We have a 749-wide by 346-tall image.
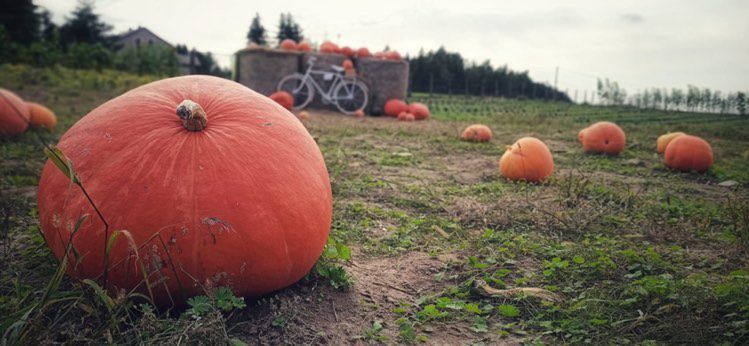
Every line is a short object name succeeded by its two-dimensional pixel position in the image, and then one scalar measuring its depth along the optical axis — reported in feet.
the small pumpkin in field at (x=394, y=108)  46.01
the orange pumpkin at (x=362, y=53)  47.88
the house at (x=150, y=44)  66.50
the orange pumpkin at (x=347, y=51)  47.83
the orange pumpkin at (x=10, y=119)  19.92
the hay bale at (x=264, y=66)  44.73
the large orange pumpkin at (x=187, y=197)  6.03
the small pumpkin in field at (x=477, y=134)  26.94
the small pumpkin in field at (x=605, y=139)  23.31
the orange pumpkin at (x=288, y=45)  47.20
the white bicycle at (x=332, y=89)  44.75
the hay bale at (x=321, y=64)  46.55
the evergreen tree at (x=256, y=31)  207.82
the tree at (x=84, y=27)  125.59
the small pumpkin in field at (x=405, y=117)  41.98
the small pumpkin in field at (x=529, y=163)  16.37
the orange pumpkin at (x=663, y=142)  24.18
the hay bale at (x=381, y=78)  47.50
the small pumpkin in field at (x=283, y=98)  42.01
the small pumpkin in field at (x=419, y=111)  44.34
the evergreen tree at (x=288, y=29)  205.36
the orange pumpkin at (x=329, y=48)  47.80
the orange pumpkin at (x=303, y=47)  47.67
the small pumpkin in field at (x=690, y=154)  19.74
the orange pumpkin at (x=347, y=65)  46.54
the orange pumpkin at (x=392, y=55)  48.42
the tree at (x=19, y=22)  68.13
